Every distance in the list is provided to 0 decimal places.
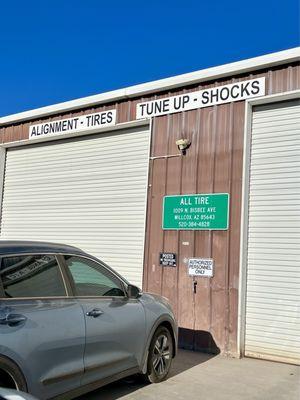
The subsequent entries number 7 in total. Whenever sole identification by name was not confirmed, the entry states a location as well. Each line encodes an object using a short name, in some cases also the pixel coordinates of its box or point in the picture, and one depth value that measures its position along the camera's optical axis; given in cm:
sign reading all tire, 943
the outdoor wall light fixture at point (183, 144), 1009
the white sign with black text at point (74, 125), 1173
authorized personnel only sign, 946
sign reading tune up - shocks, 935
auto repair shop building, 895
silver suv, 454
